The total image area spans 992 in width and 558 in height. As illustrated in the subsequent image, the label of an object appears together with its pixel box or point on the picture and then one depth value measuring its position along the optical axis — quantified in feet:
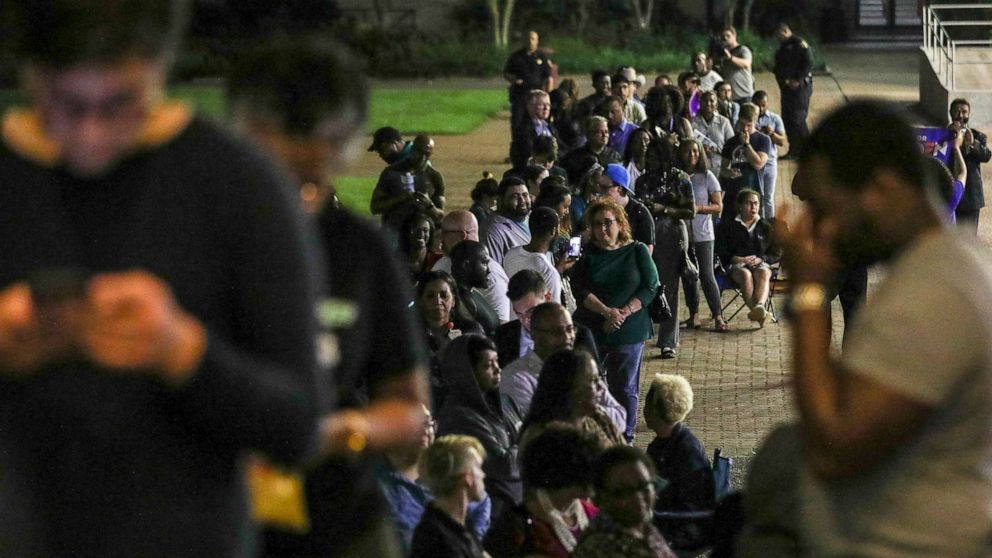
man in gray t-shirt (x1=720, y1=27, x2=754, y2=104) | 81.15
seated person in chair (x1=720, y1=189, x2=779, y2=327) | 46.83
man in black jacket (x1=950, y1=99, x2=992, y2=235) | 53.16
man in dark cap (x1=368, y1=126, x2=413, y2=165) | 47.29
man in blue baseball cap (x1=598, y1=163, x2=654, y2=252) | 41.47
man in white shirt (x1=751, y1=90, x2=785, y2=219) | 57.52
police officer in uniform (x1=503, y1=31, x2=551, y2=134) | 77.51
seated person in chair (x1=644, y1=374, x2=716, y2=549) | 23.66
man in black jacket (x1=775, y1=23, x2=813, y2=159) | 81.41
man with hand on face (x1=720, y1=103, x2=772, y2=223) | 54.24
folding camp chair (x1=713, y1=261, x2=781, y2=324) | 48.55
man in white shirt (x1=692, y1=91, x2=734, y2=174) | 61.26
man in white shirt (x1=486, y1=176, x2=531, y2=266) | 37.42
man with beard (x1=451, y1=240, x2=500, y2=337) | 32.45
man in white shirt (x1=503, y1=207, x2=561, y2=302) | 35.01
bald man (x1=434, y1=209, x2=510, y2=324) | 33.55
